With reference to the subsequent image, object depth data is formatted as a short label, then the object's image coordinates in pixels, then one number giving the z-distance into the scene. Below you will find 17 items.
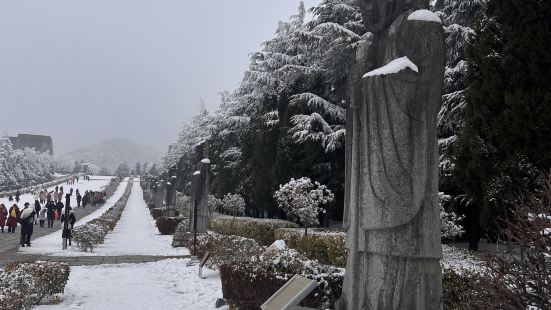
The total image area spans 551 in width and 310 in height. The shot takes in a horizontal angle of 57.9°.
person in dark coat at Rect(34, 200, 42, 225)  28.21
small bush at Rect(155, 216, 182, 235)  25.78
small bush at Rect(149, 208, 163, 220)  34.86
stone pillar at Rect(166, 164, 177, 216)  34.88
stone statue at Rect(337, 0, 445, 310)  4.09
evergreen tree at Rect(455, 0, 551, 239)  10.84
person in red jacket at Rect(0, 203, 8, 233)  23.33
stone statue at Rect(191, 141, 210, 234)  18.44
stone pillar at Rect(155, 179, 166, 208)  51.16
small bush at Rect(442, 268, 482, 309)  6.42
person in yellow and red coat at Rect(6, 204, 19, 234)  23.27
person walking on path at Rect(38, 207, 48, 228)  27.83
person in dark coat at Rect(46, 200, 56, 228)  27.23
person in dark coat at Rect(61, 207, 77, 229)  20.18
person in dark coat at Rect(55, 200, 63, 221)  30.90
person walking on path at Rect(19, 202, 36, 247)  18.05
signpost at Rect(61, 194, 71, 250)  17.97
